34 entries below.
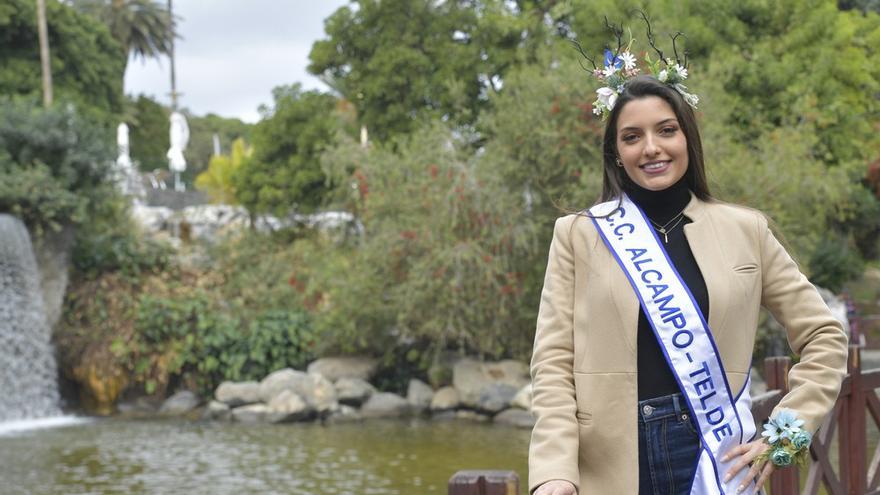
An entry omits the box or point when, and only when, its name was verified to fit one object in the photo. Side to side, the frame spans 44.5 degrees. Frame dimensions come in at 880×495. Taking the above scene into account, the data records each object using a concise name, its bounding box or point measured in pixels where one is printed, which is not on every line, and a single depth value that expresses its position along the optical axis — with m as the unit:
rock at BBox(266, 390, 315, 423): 12.60
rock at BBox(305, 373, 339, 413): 12.90
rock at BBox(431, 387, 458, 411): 13.11
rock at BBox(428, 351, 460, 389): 13.73
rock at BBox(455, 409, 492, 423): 12.69
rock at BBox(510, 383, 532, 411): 12.46
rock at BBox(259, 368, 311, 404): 13.14
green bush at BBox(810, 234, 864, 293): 20.14
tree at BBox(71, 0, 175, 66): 40.31
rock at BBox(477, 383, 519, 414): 12.66
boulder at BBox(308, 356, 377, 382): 13.98
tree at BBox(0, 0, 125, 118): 25.72
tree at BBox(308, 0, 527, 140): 18.08
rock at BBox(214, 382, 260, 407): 13.20
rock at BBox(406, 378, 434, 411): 13.39
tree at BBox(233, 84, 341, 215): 18.44
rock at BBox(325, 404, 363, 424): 12.75
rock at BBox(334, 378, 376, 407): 13.27
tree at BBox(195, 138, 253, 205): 24.59
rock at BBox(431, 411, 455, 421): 12.83
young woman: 2.09
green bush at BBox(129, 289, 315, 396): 14.42
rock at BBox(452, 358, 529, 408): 13.12
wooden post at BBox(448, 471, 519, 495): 1.93
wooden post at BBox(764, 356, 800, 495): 3.67
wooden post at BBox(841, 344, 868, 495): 4.63
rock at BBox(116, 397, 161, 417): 13.98
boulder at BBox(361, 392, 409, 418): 13.10
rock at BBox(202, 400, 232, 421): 13.14
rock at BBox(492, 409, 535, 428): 12.14
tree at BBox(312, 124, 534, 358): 12.80
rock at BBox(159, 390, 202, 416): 13.91
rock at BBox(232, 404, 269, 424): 12.73
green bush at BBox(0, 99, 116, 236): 14.30
